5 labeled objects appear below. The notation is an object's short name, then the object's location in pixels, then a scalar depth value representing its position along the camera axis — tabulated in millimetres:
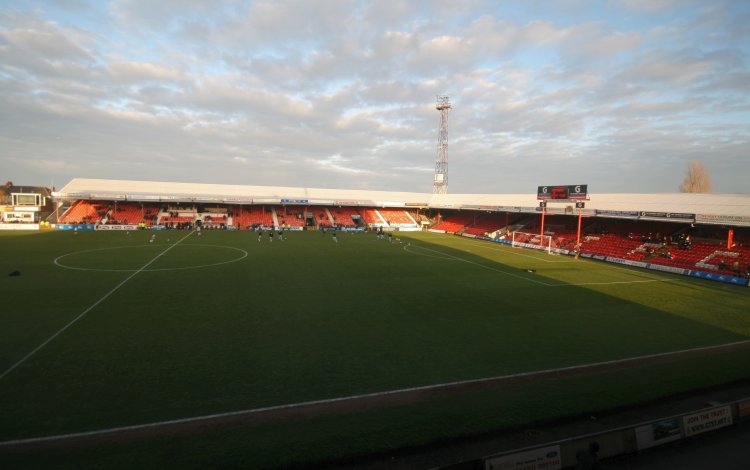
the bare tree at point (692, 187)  68188
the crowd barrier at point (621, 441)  6051
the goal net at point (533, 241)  40875
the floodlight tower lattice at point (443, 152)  64194
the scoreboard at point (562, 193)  35094
